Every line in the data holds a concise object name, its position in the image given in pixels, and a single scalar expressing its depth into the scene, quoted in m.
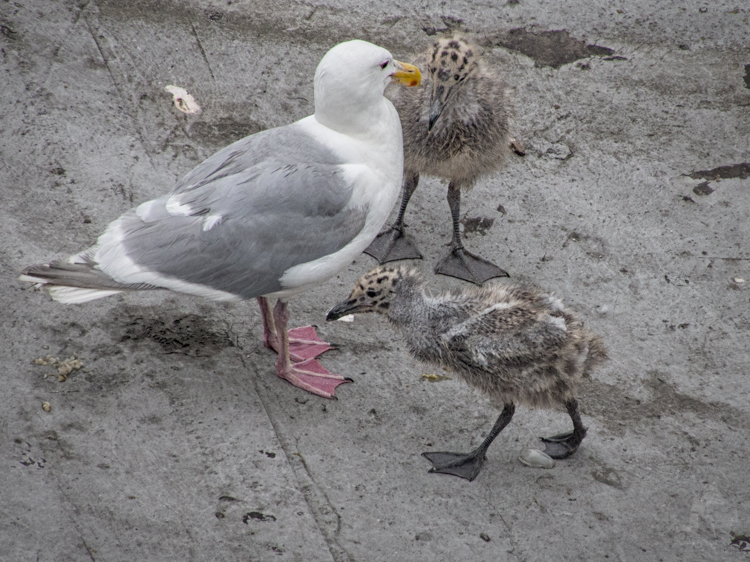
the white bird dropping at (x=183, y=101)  11.41
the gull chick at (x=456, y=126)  9.21
